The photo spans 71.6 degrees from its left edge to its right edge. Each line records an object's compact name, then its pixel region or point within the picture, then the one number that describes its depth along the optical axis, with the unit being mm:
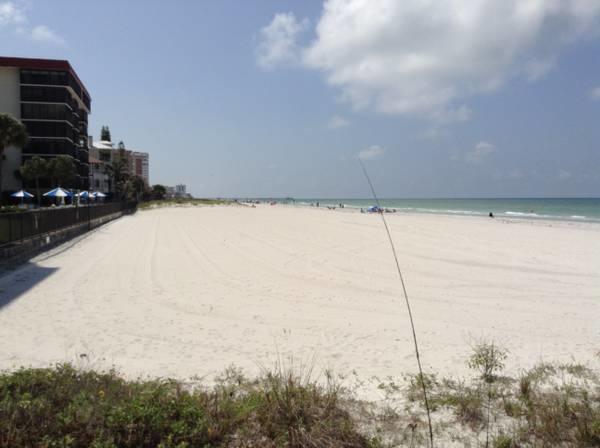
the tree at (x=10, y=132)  42750
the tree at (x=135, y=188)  88250
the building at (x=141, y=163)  173400
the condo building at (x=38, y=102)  58997
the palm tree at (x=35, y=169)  52281
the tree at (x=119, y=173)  82938
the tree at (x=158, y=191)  106388
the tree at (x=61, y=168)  52875
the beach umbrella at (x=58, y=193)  34719
